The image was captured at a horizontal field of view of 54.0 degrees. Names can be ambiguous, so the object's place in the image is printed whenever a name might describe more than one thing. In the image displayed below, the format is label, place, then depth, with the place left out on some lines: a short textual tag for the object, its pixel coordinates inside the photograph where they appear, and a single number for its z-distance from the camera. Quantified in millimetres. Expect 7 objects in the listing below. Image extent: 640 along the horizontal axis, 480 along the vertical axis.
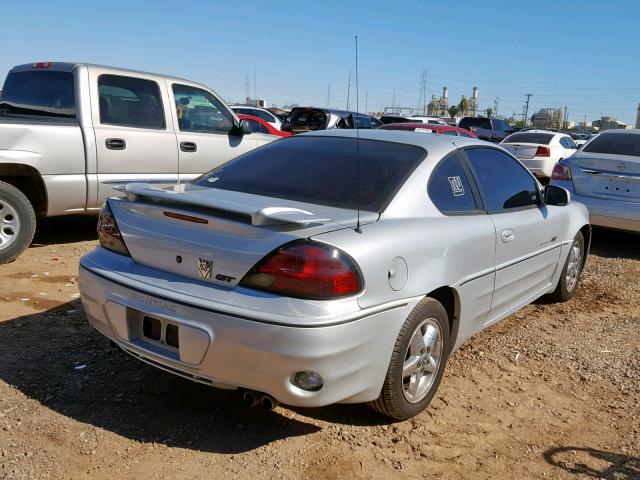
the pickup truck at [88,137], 5812
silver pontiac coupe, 2742
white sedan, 14211
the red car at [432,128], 13697
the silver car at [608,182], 7395
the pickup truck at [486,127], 26797
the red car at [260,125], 12992
